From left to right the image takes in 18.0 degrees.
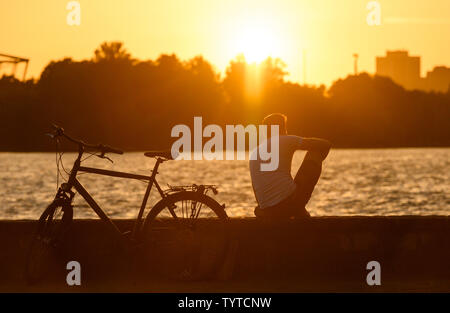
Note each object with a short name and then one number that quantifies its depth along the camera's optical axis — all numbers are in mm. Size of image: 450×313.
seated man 14162
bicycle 13494
